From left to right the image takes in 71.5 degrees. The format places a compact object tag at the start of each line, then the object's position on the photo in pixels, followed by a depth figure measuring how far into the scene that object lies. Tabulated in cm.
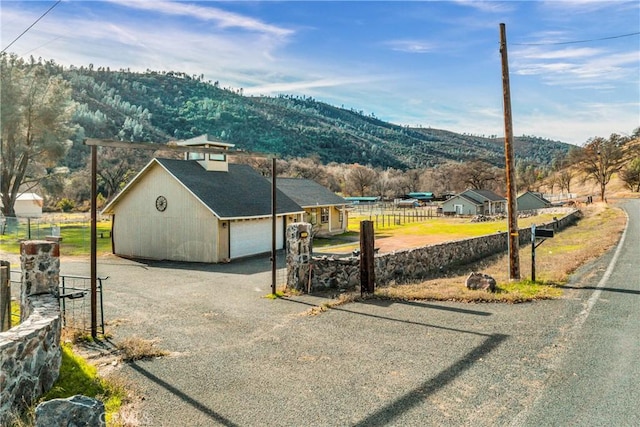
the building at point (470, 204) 6291
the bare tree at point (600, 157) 6380
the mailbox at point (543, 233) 1240
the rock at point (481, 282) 1160
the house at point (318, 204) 3165
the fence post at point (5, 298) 880
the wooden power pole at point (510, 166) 1250
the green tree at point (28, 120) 3678
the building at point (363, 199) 8598
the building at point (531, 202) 6406
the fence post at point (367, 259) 1209
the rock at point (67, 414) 377
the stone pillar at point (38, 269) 851
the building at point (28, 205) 5347
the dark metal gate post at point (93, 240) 885
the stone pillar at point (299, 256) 1332
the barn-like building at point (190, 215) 2175
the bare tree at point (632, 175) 7625
